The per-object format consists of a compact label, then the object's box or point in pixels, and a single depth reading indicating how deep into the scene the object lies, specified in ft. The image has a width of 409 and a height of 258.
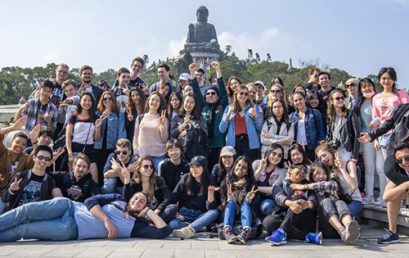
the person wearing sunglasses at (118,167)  21.72
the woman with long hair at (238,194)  18.40
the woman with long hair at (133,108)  25.55
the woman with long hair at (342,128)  22.66
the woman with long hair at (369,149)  22.54
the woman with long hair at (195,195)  20.13
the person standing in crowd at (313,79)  30.13
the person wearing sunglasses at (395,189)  17.56
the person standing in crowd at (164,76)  29.50
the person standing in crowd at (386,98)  22.12
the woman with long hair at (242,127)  24.43
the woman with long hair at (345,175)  19.74
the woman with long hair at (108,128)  24.62
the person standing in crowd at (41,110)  26.25
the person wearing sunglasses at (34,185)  18.85
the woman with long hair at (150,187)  19.94
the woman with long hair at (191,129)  23.70
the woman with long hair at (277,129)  23.79
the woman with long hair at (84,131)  24.06
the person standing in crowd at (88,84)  28.35
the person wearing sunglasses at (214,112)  25.16
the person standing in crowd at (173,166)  22.02
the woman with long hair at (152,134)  23.57
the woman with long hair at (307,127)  24.25
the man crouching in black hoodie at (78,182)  20.01
